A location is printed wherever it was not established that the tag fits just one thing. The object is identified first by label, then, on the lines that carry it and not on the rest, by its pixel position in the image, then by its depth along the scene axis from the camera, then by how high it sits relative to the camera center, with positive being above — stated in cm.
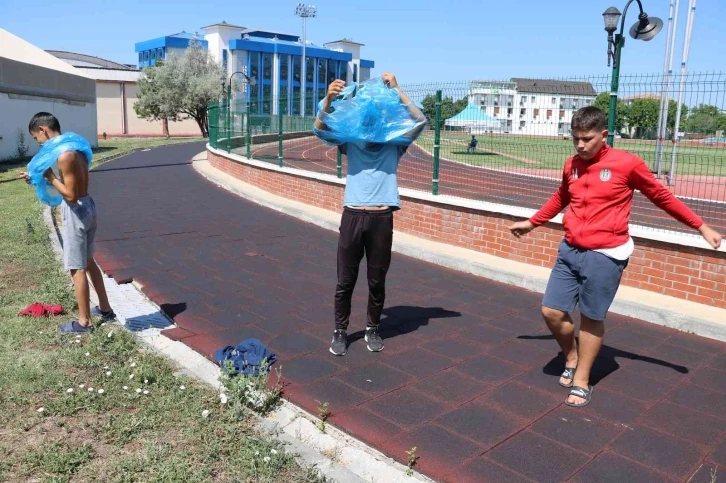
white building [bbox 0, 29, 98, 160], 2210 +101
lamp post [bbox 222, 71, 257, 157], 1691 +33
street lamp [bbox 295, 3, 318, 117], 6531 +1188
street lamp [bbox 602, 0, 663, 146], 645 +188
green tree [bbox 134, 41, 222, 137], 4547 +228
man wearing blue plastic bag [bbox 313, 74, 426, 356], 421 -17
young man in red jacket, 358 -54
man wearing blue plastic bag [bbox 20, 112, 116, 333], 450 -51
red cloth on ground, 503 -155
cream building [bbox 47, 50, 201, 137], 5441 +123
